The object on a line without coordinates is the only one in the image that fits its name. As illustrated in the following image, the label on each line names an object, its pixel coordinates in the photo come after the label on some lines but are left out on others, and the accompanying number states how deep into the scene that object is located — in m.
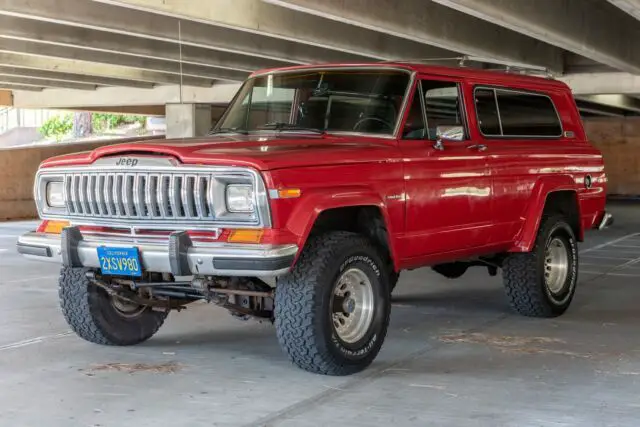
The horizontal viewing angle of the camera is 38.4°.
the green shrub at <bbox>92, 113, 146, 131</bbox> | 49.69
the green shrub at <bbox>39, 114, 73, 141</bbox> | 49.44
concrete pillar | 23.22
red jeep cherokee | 5.44
